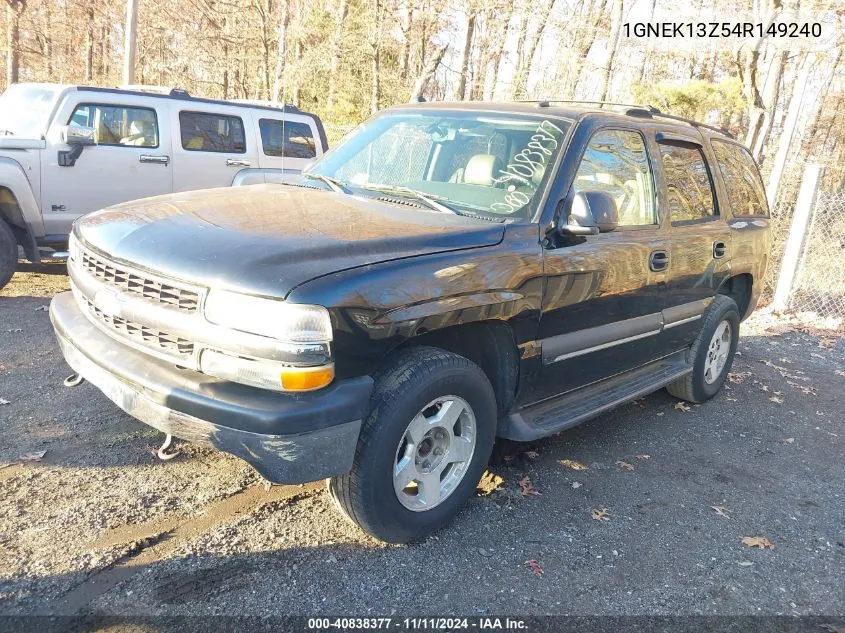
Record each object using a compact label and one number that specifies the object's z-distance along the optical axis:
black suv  2.52
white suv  6.83
